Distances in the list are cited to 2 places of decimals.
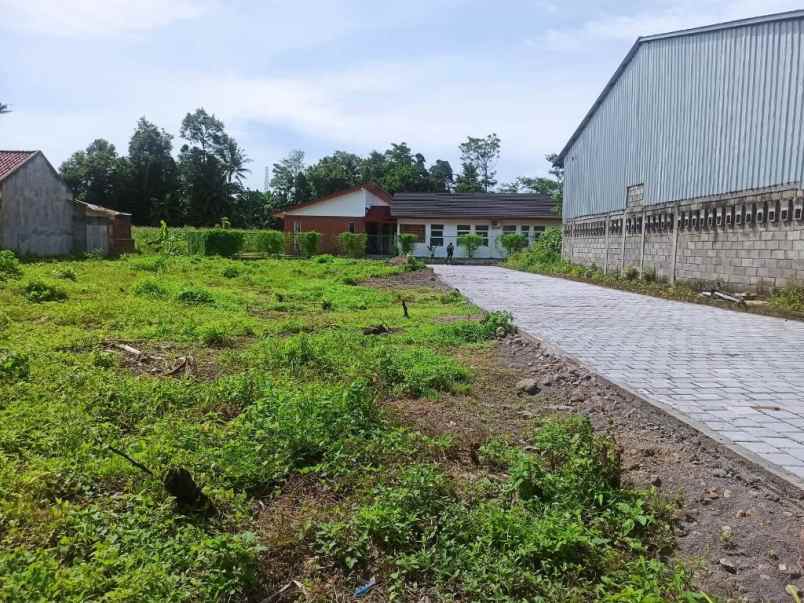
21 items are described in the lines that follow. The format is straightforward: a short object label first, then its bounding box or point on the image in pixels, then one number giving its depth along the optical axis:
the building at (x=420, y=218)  41.06
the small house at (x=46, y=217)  24.25
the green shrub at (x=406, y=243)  37.78
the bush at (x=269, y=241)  37.38
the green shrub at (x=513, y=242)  37.88
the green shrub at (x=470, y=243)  39.67
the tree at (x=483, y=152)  70.62
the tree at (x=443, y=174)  67.01
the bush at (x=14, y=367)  5.64
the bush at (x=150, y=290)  13.14
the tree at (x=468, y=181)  67.38
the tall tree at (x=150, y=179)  52.00
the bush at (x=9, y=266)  15.23
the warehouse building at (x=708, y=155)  12.77
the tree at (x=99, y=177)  50.62
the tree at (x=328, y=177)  55.84
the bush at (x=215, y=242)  32.31
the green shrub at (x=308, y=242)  37.31
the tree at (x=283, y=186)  57.91
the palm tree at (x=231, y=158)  58.88
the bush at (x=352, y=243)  37.78
